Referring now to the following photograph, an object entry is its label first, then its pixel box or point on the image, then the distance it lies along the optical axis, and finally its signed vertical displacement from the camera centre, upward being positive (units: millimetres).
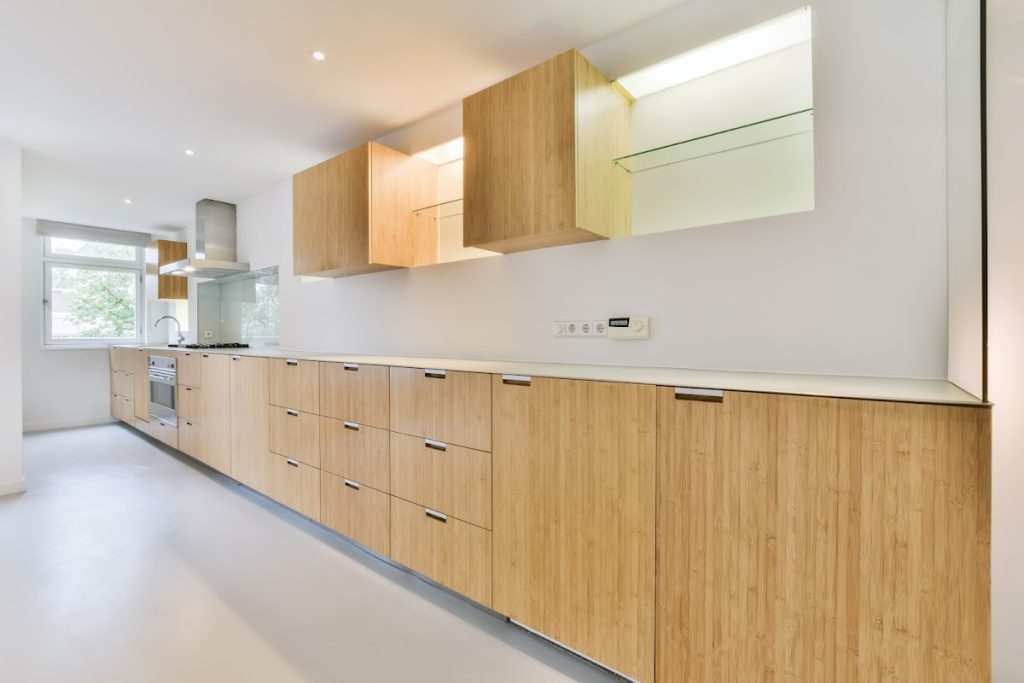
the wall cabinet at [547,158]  1857 +783
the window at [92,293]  5480 +584
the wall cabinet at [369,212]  2750 +801
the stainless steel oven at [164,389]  4266 -502
